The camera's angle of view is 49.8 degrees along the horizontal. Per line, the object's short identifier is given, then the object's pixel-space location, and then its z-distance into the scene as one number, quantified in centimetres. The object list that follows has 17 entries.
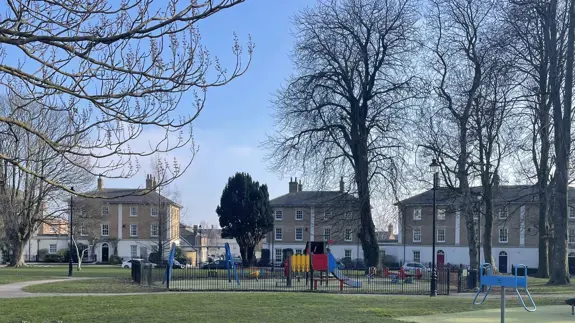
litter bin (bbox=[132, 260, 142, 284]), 3158
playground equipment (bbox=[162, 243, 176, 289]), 2936
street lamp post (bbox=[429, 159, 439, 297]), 2680
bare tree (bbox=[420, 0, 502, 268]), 3672
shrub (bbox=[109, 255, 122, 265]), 7900
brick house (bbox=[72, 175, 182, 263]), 8069
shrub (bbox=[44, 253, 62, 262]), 7888
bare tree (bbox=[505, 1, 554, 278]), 3042
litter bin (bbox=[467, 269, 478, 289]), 3020
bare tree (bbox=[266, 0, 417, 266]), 4103
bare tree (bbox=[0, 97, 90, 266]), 5144
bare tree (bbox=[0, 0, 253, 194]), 866
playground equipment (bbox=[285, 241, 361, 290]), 3221
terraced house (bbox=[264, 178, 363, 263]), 8125
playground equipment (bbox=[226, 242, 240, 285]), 3522
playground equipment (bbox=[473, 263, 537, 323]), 1372
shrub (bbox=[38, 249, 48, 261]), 8150
